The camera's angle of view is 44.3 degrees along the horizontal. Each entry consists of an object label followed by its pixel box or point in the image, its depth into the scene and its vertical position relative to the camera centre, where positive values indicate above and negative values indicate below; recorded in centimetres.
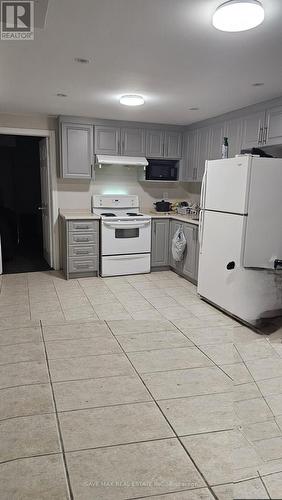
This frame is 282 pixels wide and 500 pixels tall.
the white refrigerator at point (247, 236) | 326 -44
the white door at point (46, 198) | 524 -20
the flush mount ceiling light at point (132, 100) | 368 +93
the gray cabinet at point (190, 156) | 531 +51
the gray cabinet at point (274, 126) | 360 +68
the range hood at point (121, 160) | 507 +40
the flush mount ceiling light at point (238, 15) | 181 +93
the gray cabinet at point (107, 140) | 514 +68
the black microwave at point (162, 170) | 550 +28
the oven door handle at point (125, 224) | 495 -53
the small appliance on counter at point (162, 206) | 575 -29
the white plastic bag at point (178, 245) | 492 -80
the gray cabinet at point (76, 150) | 498 +51
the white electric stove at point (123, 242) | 498 -80
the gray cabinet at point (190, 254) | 462 -88
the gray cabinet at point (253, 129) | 389 +69
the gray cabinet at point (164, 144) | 544 +70
